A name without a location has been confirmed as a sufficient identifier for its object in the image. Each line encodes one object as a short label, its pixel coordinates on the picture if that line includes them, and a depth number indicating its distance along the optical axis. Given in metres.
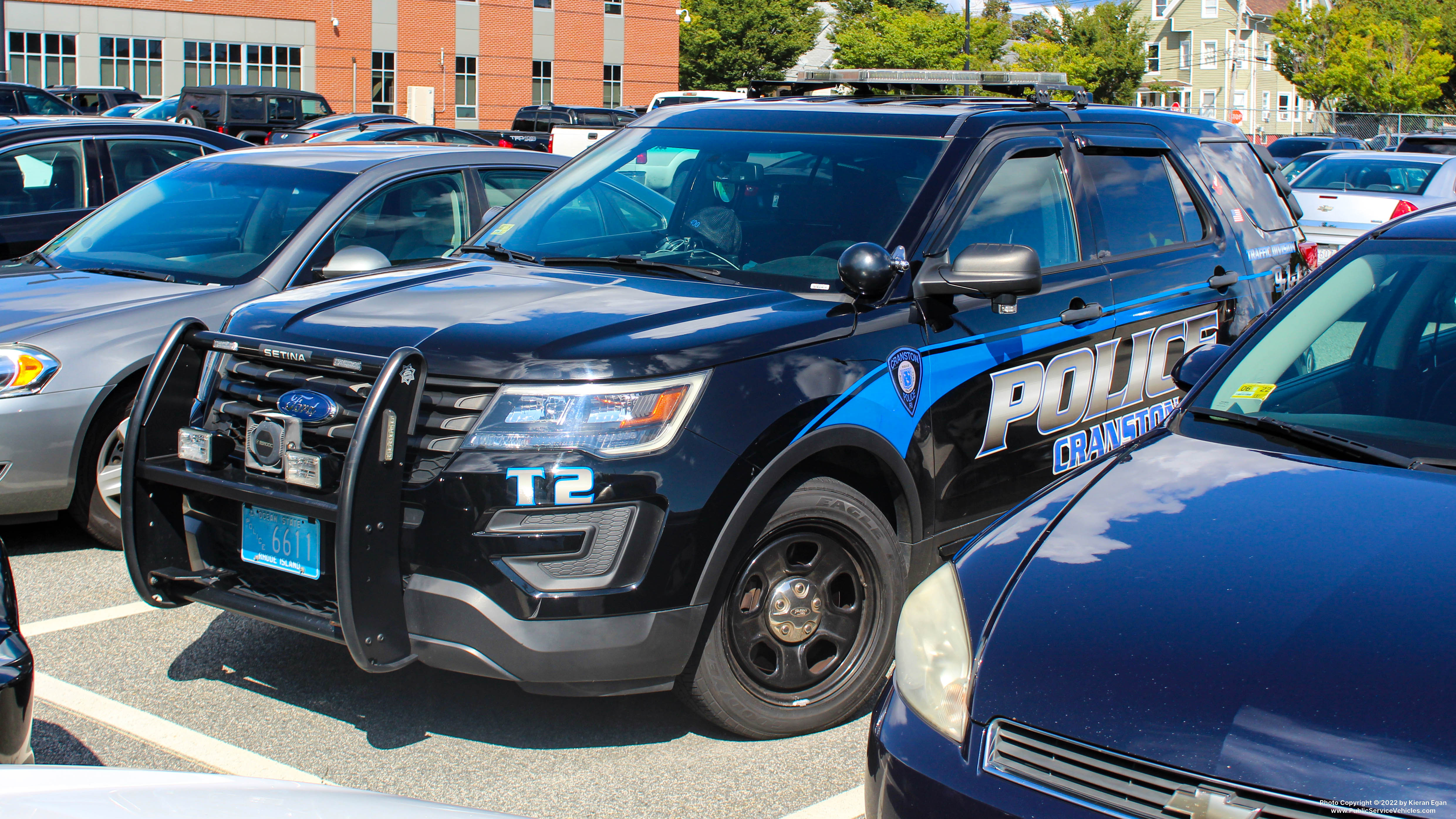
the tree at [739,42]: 72.06
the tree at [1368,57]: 54.69
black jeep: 26.39
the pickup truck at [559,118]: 31.89
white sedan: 13.67
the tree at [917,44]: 68.50
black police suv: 3.22
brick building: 46.53
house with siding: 69.00
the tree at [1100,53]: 63.12
